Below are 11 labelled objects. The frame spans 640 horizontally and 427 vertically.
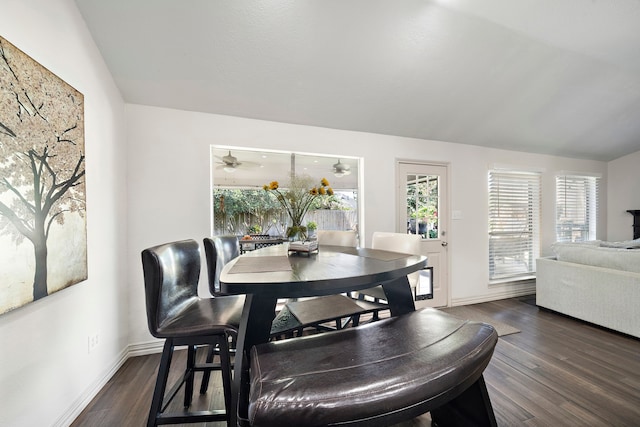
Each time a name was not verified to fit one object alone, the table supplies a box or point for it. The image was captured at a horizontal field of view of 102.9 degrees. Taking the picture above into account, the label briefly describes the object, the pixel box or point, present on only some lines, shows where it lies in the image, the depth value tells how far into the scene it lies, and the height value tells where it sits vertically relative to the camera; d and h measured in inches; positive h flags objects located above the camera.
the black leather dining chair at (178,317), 45.9 -20.5
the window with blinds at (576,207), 172.9 +2.1
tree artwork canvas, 45.1 +6.8
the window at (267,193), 110.0 +10.8
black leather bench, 25.3 -18.7
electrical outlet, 69.1 -35.3
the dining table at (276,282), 36.1 -10.3
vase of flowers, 73.6 +2.8
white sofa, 100.8 -33.0
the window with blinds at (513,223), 153.6 -7.8
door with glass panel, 133.7 -0.4
